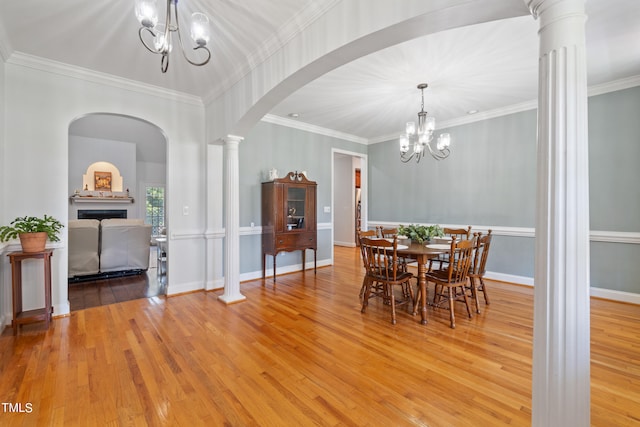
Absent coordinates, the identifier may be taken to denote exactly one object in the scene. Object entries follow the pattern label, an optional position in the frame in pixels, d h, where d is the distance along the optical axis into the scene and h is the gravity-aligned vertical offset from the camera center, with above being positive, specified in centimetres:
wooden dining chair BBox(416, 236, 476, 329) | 300 -67
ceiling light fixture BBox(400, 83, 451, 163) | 384 +107
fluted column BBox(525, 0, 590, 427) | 110 -7
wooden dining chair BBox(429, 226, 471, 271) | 432 -32
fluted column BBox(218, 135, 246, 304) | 389 -2
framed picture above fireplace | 819 +87
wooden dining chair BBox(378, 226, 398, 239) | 454 -32
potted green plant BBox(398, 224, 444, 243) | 384 -28
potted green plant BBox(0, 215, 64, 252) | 284 -20
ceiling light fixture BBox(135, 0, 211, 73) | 161 +109
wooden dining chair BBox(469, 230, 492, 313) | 341 -65
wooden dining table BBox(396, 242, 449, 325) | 314 -50
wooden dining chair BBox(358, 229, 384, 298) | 349 -50
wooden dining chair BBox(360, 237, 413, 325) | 311 -67
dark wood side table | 283 -80
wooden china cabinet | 477 -7
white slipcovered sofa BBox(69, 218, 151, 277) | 462 -57
